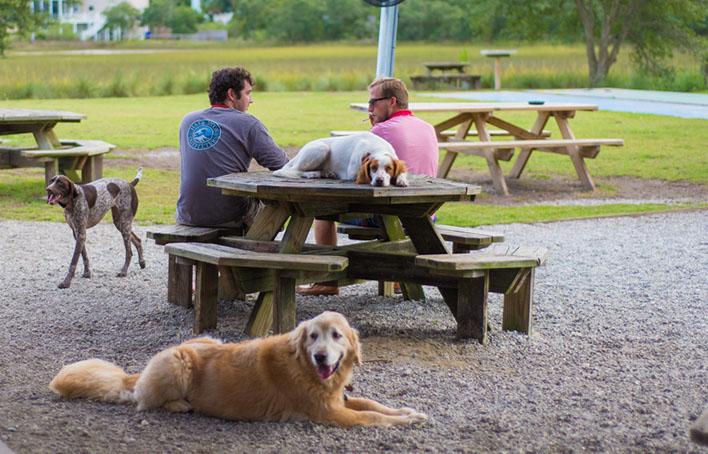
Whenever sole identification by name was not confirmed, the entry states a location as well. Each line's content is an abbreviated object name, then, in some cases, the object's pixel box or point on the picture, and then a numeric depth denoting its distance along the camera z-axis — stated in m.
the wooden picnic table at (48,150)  12.09
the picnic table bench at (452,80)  37.06
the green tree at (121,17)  129.38
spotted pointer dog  7.71
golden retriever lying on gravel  4.51
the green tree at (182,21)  137.62
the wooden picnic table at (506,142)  12.95
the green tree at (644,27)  43.94
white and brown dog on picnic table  5.88
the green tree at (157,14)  134.88
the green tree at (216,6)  160.62
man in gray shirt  6.89
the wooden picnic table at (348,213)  5.83
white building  130.12
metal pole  9.36
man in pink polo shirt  7.04
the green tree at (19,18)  47.76
